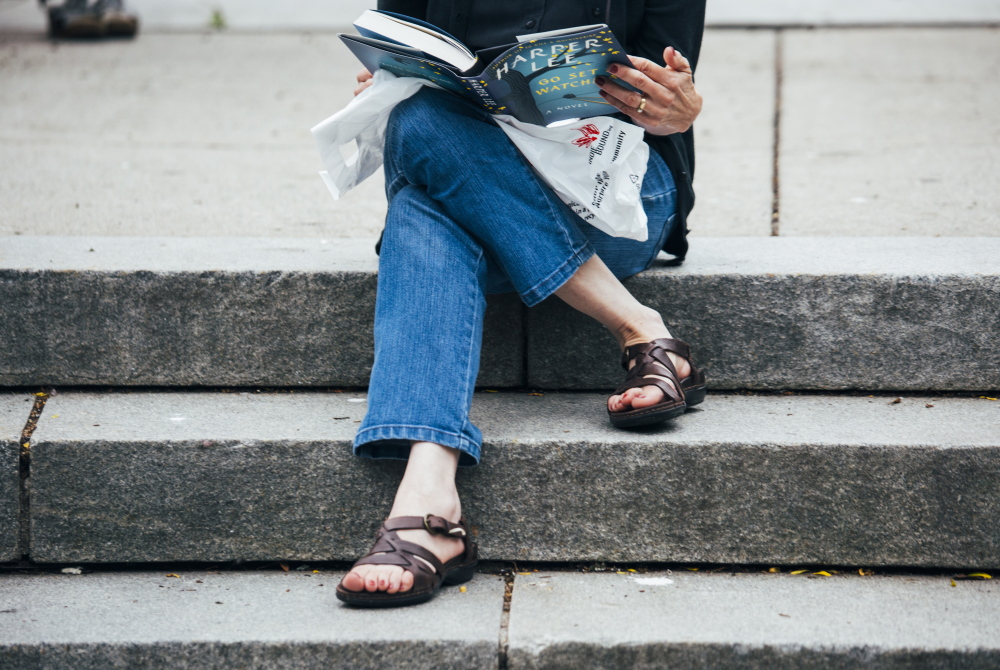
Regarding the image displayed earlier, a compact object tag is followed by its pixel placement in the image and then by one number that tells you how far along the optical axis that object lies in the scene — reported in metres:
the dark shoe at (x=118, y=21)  7.51
